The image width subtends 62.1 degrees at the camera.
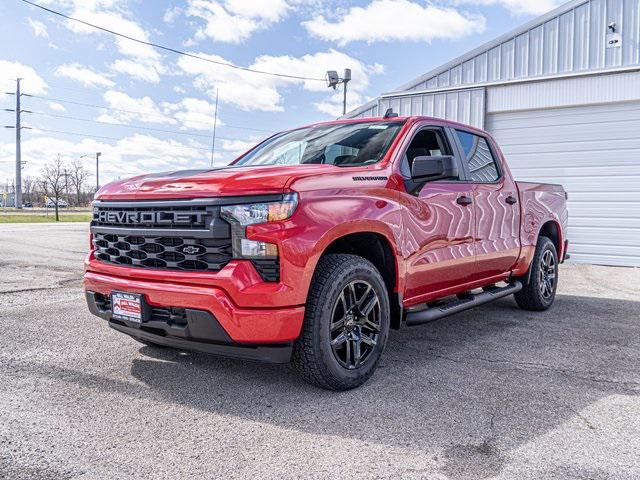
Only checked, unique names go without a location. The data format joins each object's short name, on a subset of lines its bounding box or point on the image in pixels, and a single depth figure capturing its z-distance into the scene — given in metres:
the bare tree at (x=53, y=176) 50.91
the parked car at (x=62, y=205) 60.61
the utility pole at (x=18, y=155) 53.50
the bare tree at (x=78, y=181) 62.67
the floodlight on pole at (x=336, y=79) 17.48
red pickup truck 2.89
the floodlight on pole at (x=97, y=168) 81.49
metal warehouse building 10.30
